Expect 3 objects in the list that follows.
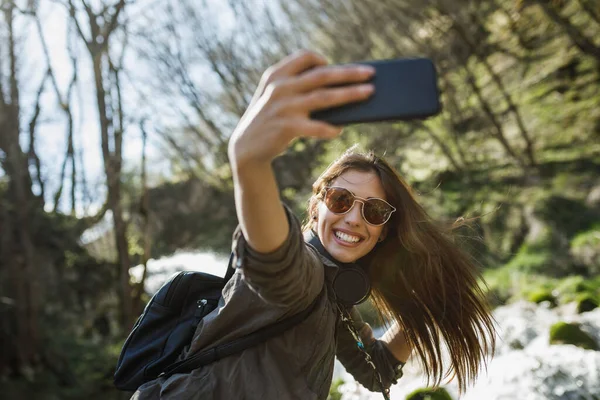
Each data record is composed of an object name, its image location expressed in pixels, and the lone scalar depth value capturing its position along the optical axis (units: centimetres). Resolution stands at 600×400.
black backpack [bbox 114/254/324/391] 149
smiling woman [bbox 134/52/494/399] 94
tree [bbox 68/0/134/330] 712
